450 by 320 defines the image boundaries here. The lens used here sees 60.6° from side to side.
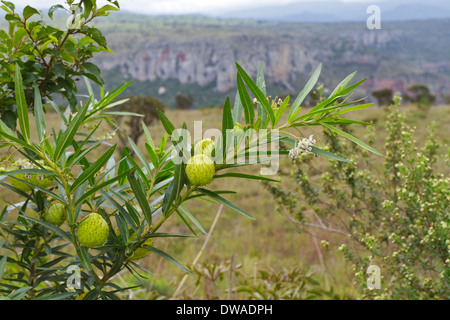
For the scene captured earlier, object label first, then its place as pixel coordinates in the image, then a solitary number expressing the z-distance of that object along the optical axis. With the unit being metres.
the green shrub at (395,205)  1.18
